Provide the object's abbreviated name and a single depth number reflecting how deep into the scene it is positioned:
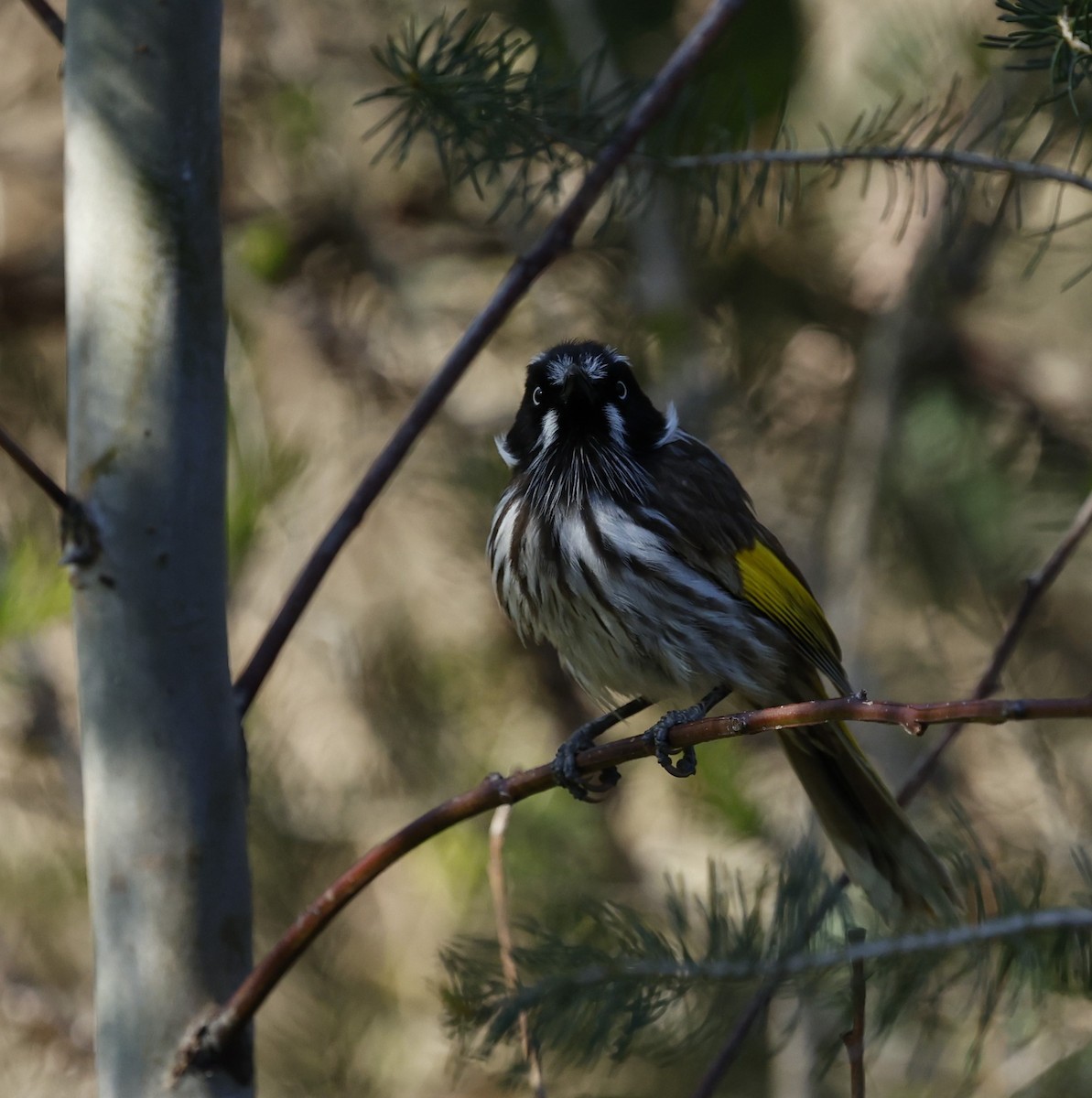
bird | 4.79
